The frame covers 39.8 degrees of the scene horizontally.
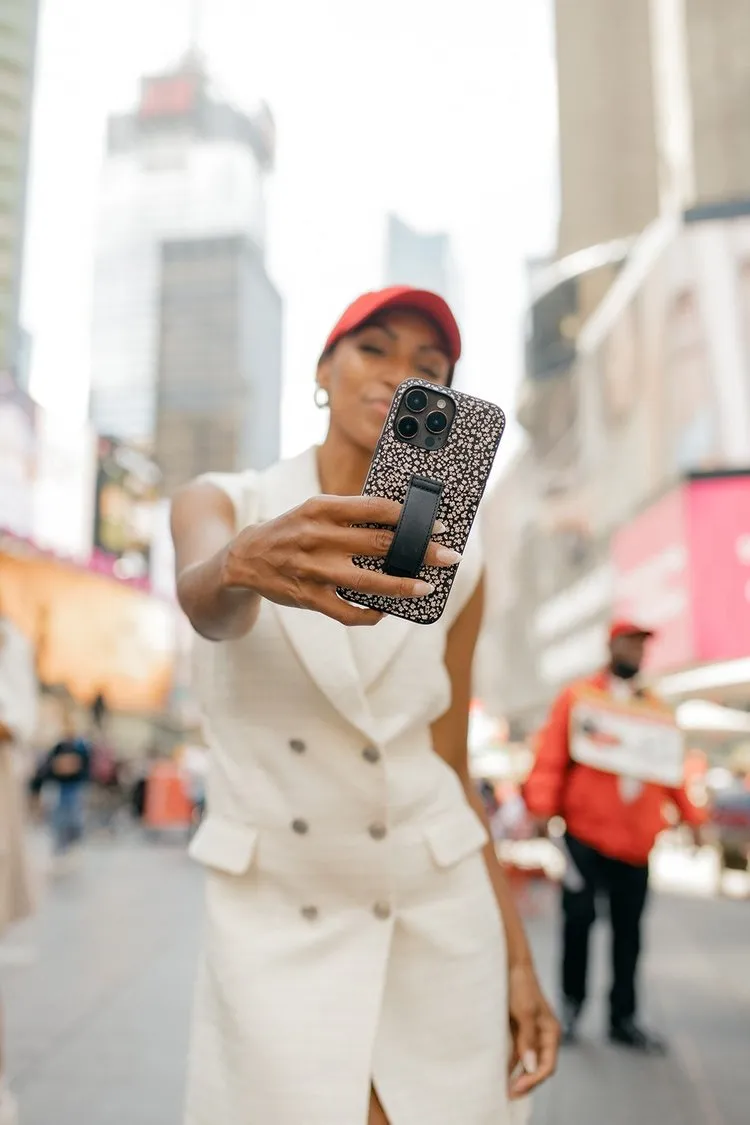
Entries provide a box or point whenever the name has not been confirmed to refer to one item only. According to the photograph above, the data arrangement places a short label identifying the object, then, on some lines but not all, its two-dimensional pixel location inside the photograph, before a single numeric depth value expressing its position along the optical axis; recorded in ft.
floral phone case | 3.12
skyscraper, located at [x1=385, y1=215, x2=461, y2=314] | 638.12
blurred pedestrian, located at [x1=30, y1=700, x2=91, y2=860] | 41.27
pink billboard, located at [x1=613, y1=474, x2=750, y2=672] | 65.21
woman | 4.30
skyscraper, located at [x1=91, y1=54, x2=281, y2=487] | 409.08
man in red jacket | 16.25
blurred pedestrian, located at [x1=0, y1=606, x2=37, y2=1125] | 11.19
